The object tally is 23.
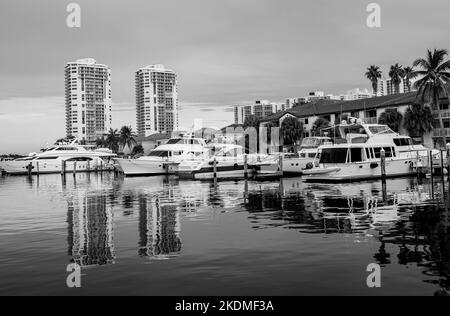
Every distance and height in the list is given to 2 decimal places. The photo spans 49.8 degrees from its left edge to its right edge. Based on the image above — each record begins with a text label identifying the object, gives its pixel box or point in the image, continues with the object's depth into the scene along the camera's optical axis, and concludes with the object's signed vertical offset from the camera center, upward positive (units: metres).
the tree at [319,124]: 68.81 +6.69
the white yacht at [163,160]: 51.41 +1.75
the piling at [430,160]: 33.39 +0.55
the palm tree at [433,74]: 53.09 +10.36
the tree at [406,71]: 75.44 +15.99
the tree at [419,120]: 59.97 +5.98
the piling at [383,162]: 33.97 +0.46
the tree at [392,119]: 62.06 +6.39
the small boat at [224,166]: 43.28 +0.69
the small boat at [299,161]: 43.63 +0.91
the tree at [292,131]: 72.94 +6.17
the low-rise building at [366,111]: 61.41 +8.55
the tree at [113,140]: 103.94 +7.99
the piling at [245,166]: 42.30 +0.64
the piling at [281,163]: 42.72 +0.80
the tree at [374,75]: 83.44 +16.23
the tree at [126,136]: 103.38 +8.73
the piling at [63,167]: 57.69 +1.49
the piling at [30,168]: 62.81 +1.55
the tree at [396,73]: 81.56 +16.09
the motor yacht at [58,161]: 64.62 +2.43
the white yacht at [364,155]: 33.75 +1.05
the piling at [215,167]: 42.39 +0.63
